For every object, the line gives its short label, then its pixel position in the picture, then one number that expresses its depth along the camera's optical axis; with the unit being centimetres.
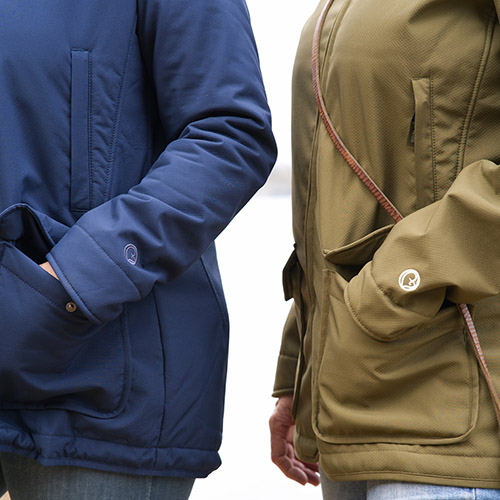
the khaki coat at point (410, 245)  186
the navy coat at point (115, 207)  189
